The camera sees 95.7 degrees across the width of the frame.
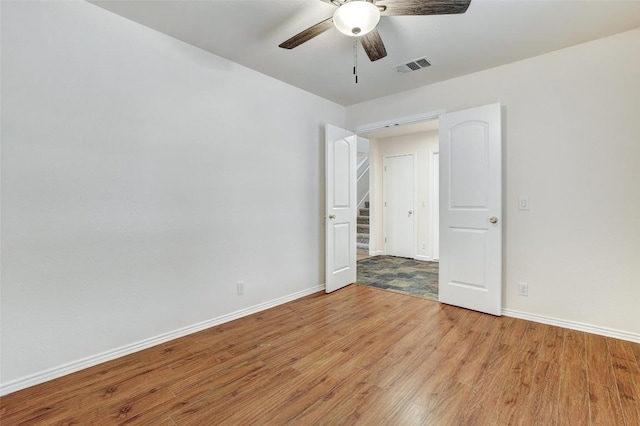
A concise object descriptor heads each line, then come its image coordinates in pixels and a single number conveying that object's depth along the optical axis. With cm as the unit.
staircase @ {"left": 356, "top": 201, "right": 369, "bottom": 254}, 661
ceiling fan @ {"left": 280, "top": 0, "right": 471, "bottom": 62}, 162
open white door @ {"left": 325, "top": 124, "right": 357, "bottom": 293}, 363
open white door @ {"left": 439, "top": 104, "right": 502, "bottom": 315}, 290
